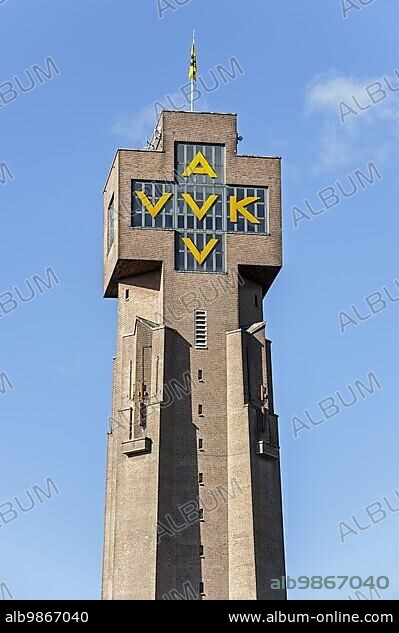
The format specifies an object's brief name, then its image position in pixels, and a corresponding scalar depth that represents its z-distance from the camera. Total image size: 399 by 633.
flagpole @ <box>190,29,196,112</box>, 72.31
